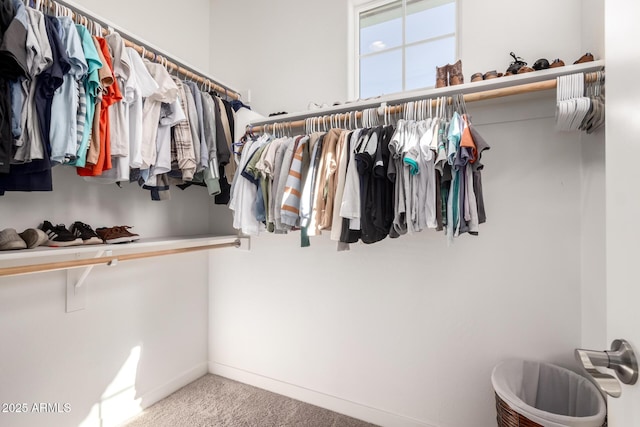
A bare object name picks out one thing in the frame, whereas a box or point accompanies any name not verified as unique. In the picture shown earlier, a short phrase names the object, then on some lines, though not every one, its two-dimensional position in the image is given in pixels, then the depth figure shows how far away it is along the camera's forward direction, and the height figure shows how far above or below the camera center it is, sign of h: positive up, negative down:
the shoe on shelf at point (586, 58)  1.22 +0.62
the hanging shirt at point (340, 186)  1.36 +0.12
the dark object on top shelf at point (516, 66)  1.33 +0.64
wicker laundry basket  1.15 -0.82
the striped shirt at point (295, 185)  1.45 +0.13
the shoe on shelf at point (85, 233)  1.42 -0.10
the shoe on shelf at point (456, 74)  1.44 +0.65
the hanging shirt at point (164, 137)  1.51 +0.38
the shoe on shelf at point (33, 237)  1.26 -0.11
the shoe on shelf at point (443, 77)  1.47 +0.65
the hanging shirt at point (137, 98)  1.38 +0.53
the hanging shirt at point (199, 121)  1.67 +0.51
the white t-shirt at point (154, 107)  1.44 +0.52
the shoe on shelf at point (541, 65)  1.27 +0.62
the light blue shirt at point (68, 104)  1.14 +0.41
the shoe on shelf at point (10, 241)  1.18 -0.11
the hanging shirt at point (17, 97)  1.04 +0.40
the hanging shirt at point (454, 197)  1.26 +0.06
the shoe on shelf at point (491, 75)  1.36 +0.61
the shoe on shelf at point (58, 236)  1.33 -0.11
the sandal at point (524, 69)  1.31 +0.61
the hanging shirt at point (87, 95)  1.20 +0.48
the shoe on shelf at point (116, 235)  1.49 -0.12
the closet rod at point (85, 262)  1.13 -0.22
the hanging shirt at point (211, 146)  1.73 +0.38
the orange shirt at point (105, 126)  1.28 +0.37
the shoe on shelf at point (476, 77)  1.38 +0.61
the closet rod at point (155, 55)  1.33 +0.88
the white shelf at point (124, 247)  1.16 -0.17
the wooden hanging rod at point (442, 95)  1.22 +0.55
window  1.78 +1.04
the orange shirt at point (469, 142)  1.19 +0.27
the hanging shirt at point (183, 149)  1.58 +0.33
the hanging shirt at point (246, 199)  1.59 +0.07
